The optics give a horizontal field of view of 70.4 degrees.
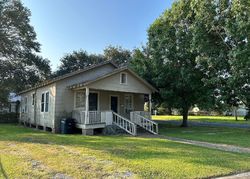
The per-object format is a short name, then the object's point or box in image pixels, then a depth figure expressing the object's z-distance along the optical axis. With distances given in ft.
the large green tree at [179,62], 49.87
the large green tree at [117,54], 104.05
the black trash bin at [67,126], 37.80
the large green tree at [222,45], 40.49
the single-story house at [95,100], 37.94
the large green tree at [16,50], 71.16
